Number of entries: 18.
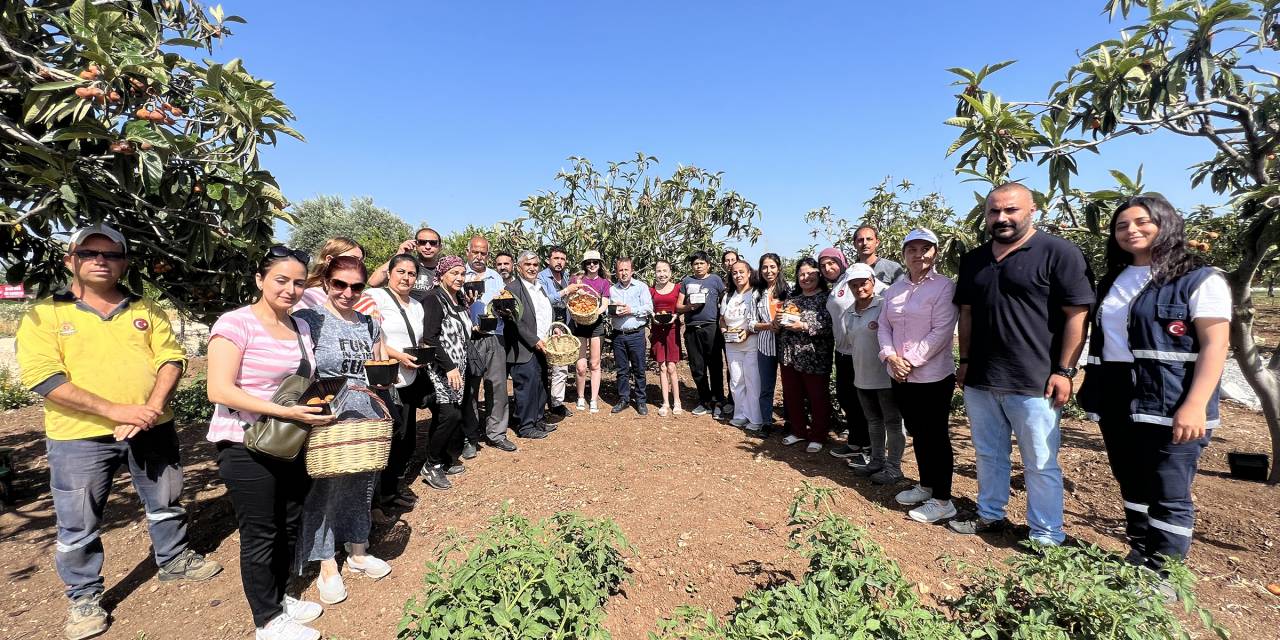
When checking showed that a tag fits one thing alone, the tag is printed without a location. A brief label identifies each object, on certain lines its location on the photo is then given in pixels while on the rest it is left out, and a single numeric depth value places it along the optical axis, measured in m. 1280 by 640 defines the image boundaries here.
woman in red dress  6.33
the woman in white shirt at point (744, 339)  5.54
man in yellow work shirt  2.56
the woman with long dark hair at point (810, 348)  4.76
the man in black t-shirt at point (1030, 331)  2.79
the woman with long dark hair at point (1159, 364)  2.34
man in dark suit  5.21
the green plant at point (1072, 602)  1.78
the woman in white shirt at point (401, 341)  3.52
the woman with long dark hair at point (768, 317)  5.34
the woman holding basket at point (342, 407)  2.68
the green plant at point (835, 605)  1.86
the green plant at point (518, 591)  1.84
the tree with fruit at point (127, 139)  2.28
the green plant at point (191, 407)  7.35
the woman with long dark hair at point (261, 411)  2.27
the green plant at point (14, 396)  8.26
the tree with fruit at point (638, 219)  7.51
